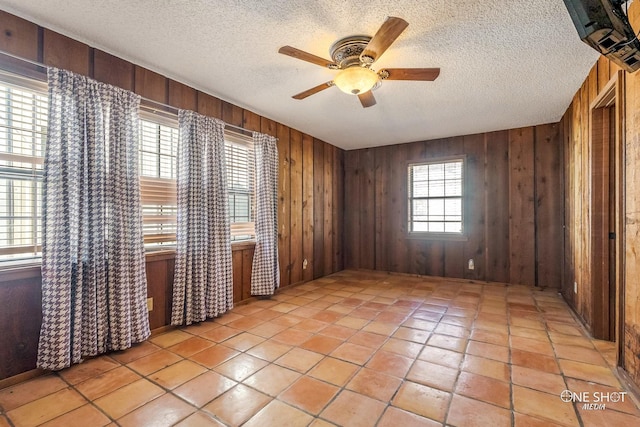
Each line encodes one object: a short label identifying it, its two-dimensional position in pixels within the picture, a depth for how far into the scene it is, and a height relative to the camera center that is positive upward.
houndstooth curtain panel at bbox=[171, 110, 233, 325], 2.72 -0.08
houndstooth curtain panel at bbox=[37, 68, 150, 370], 1.92 -0.08
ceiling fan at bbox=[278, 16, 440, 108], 1.93 +1.06
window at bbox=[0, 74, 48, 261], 1.84 +0.34
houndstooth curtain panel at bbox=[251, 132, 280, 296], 3.59 -0.16
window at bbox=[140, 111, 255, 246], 2.57 +0.35
